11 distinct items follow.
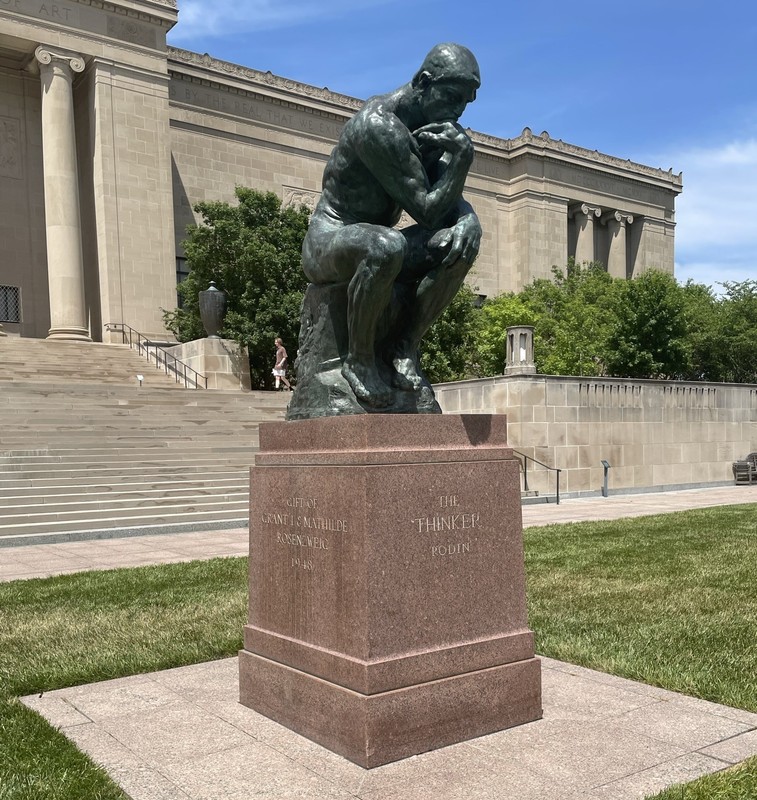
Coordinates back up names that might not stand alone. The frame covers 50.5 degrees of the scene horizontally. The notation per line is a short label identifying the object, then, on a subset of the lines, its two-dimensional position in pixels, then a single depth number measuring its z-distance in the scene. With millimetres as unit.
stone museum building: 32406
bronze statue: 4840
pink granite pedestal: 4340
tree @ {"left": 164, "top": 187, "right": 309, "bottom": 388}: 28250
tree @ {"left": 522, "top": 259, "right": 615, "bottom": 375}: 37094
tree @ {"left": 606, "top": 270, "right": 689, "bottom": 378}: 35438
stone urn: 26578
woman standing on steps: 26297
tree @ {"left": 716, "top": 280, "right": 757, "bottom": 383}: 38250
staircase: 14406
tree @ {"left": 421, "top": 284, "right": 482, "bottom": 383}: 30797
